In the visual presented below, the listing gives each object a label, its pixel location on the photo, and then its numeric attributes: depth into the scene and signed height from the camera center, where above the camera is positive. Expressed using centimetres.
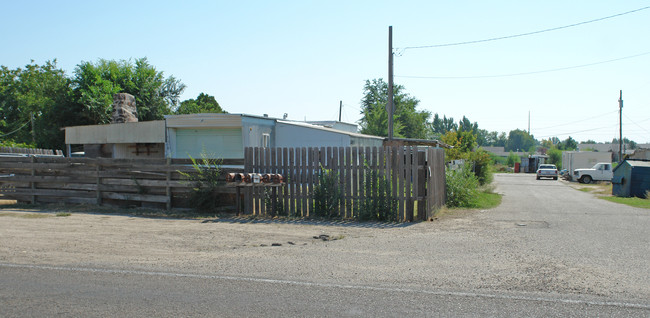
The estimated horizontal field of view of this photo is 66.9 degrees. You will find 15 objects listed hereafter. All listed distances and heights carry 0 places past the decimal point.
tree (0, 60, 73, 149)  3734 +416
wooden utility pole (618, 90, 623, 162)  4653 +356
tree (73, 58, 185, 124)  3544 +501
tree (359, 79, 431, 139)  4459 +388
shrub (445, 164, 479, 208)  1496 -128
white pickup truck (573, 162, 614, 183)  3738 -178
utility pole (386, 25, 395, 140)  2116 +329
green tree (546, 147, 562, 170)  7156 -100
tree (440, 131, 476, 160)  2708 +45
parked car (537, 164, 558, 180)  4366 -201
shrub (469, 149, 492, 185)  2592 -79
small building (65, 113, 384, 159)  1984 +62
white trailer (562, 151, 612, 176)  4556 -80
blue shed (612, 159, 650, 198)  2186 -131
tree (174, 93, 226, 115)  4694 +461
